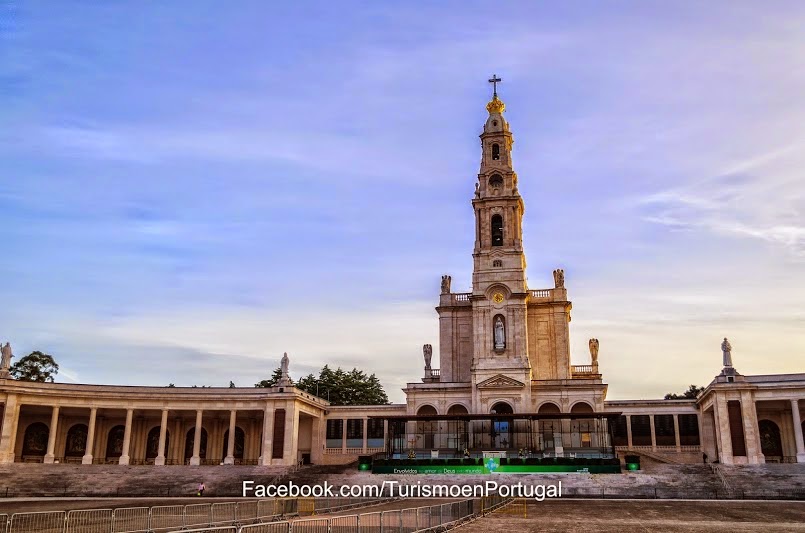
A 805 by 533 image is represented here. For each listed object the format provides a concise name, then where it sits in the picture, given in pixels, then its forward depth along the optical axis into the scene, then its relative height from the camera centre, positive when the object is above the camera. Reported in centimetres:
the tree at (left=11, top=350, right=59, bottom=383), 7769 +780
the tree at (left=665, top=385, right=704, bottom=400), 9706 +701
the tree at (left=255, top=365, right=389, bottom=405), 9019 +695
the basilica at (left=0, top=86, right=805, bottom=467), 5872 +273
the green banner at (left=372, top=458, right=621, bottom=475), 5128 -189
